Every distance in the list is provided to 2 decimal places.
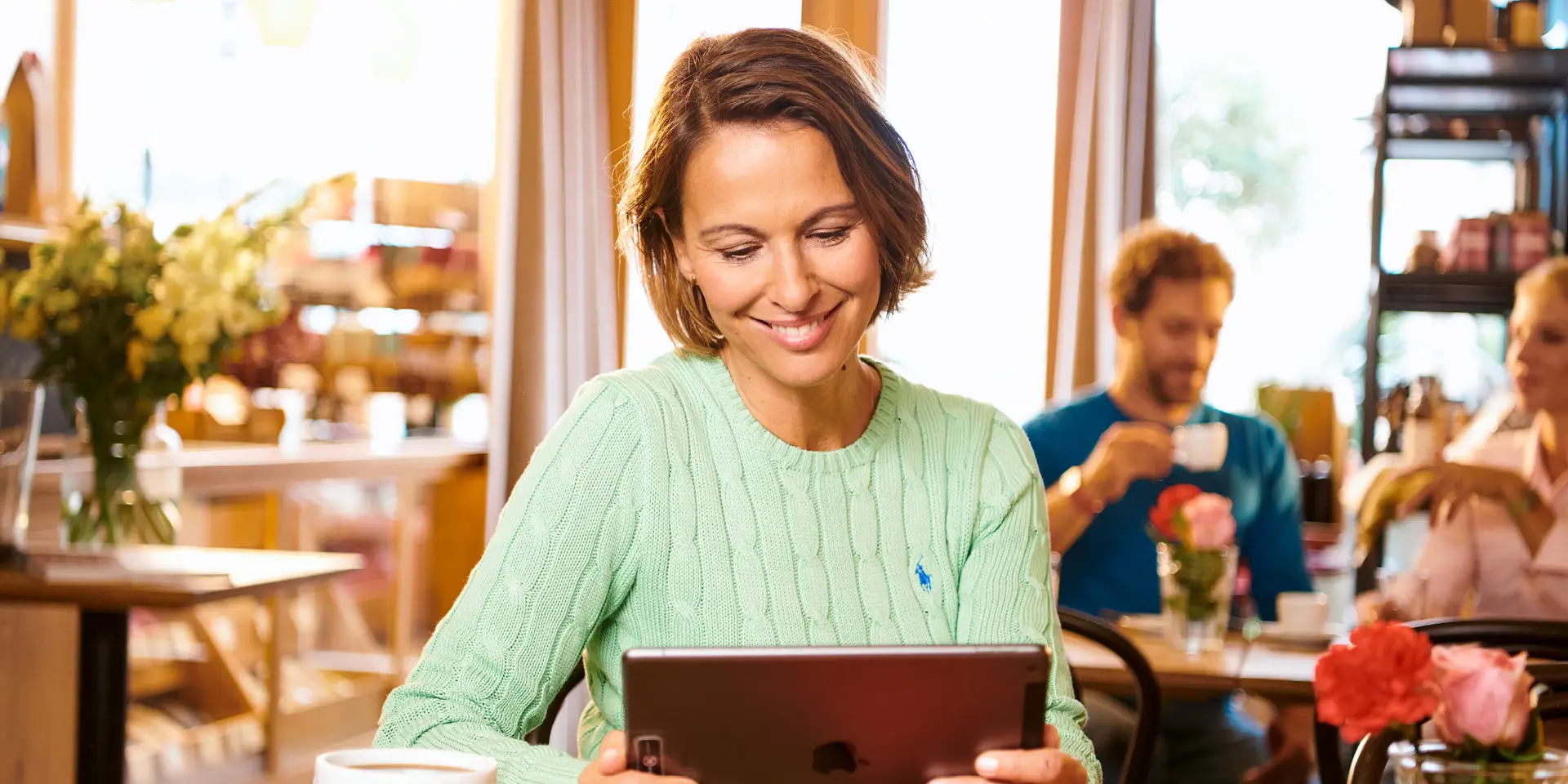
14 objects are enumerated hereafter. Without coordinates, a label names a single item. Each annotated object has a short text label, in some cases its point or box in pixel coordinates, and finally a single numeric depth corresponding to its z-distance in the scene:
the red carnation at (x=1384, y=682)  1.03
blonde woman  2.44
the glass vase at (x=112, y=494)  2.56
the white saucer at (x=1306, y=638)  2.29
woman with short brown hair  1.29
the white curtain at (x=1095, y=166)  3.04
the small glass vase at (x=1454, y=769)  1.02
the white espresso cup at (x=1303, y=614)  2.34
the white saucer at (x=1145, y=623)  2.39
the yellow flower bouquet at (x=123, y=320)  2.52
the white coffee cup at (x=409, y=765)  0.80
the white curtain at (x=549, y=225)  2.37
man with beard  2.56
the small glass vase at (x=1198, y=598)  2.26
